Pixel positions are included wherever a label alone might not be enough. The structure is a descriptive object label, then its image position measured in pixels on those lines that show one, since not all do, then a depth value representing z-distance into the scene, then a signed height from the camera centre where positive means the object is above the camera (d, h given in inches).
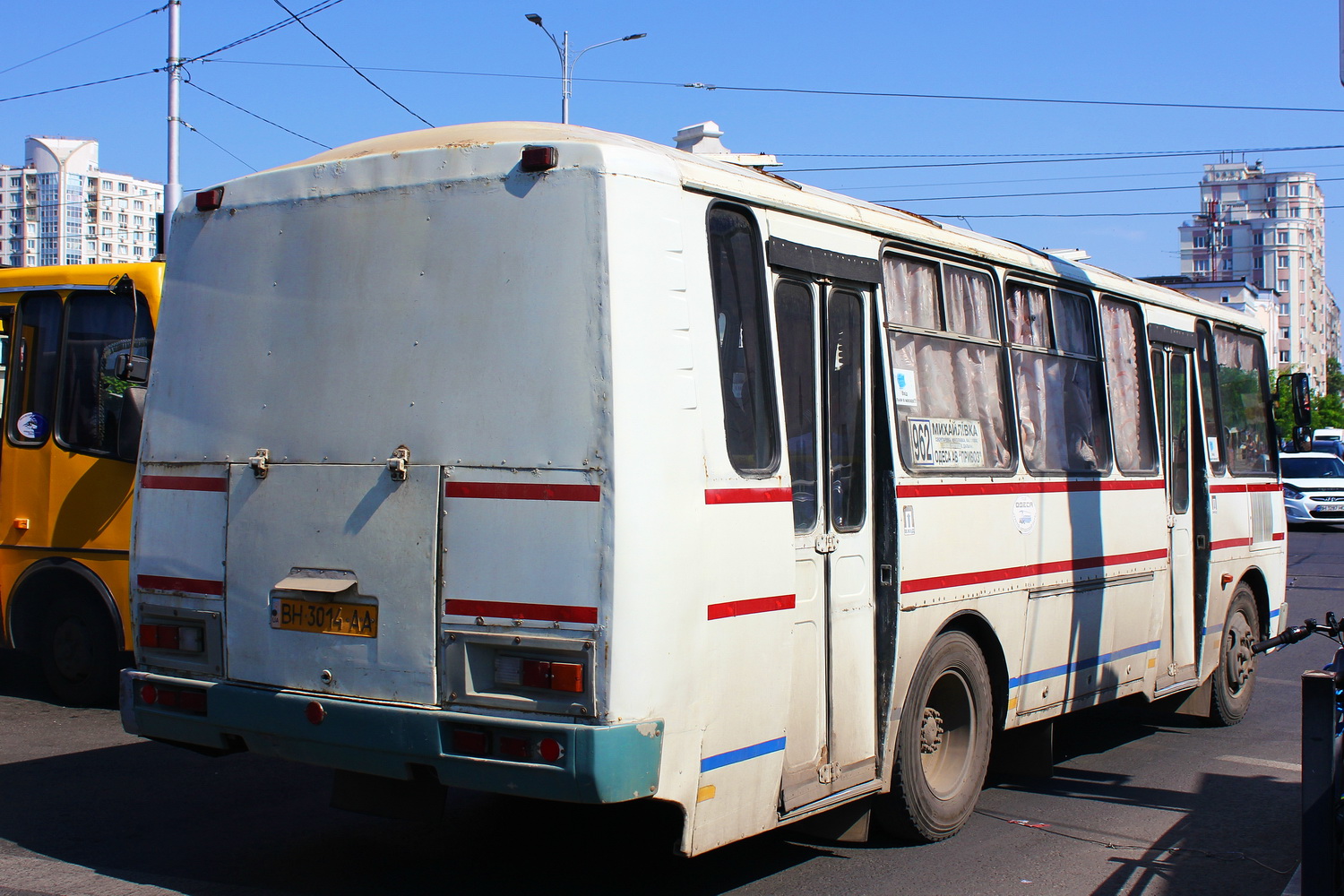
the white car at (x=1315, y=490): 1202.6 +20.0
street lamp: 860.6 +295.2
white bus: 174.4 +4.1
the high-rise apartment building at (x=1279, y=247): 5275.6 +1161.5
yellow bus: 356.5 +13.4
